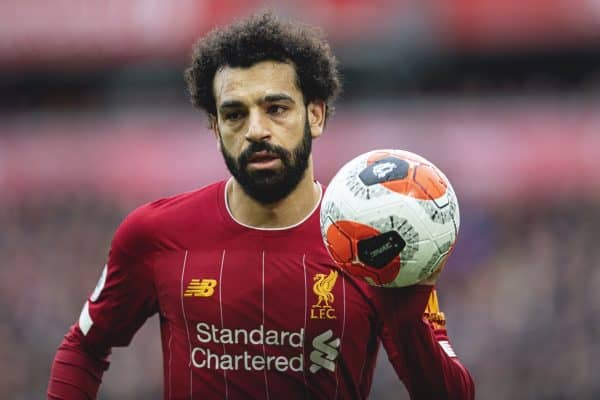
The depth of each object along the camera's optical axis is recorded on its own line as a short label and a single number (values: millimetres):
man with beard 7816
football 6332
